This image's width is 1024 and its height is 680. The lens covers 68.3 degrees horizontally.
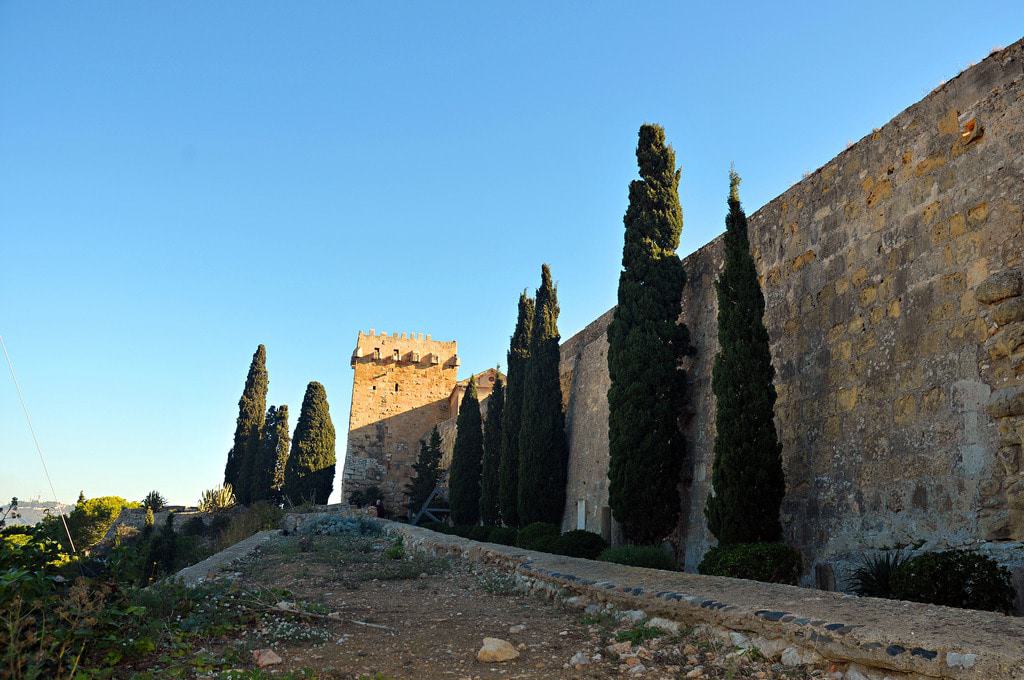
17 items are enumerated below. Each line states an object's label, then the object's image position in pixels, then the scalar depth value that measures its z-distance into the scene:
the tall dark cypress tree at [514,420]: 18.42
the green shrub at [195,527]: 27.61
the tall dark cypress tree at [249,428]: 32.81
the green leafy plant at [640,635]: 4.35
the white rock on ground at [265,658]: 3.98
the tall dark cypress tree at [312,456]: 30.61
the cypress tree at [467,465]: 23.67
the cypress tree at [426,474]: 28.80
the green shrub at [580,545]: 11.28
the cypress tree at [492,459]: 20.48
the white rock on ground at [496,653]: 4.14
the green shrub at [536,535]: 12.66
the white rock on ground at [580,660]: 4.03
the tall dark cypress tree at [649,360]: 11.13
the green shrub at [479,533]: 18.17
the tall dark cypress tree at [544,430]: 16.77
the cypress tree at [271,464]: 31.45
